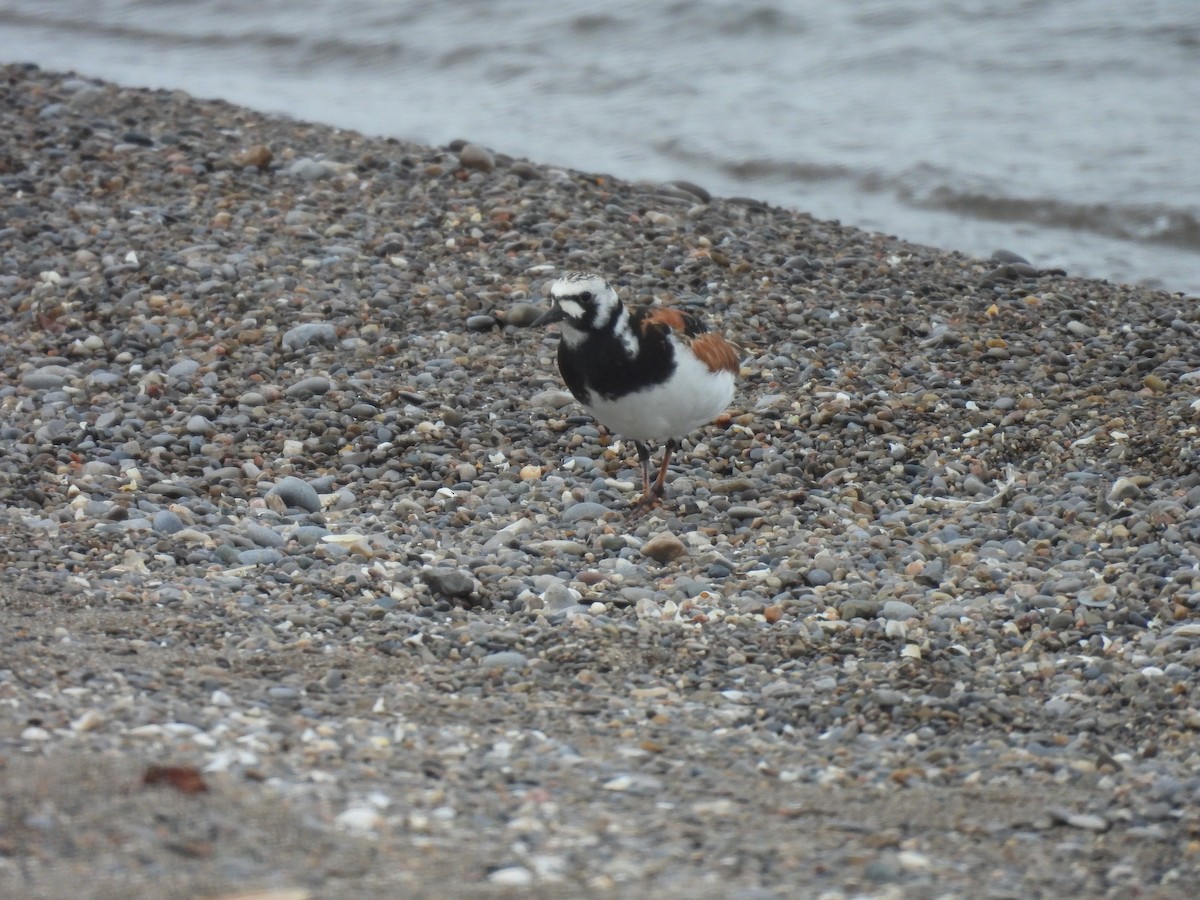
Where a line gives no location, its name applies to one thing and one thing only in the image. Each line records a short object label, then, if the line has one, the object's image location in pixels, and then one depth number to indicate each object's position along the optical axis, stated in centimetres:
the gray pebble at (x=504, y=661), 868
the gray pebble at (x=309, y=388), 1284
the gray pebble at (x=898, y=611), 942
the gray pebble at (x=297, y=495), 1111
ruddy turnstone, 1052
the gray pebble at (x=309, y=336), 1361
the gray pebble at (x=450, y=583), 959
